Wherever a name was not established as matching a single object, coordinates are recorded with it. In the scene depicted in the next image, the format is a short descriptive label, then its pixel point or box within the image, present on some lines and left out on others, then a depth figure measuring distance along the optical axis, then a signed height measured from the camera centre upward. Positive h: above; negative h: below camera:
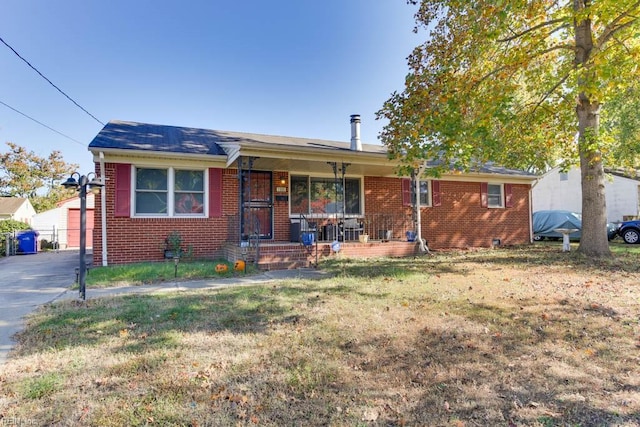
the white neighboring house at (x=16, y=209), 21.85 +1.31
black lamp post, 5.14 +0.34
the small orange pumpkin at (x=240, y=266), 7.53 -0.93
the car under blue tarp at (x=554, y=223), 16.45 -0.04
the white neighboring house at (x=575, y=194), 20.20 +1.88
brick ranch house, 8.49 +0.76
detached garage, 19.50 +0.31
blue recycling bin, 14.30 -0.61
